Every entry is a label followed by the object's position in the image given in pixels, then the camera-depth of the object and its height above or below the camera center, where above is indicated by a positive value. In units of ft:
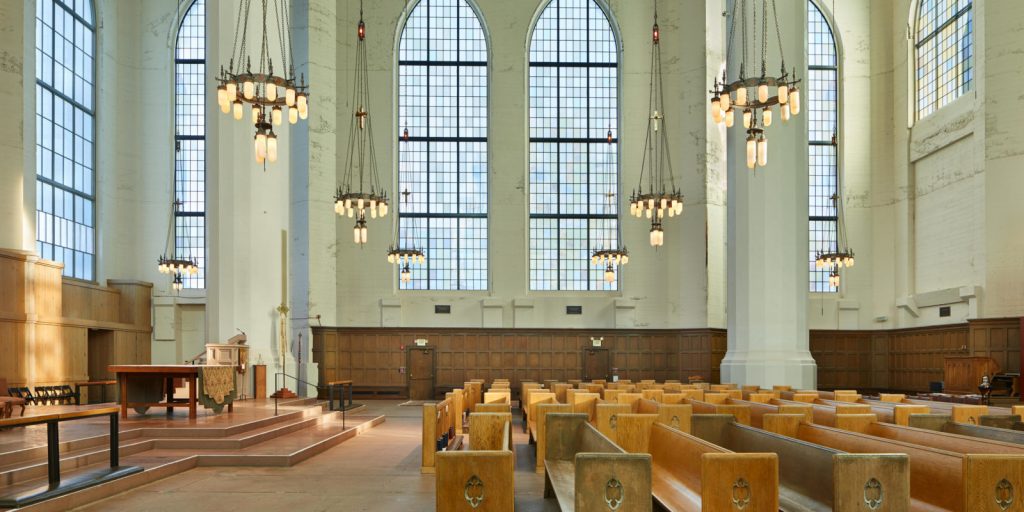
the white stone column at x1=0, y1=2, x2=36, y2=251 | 58.59 +10.34
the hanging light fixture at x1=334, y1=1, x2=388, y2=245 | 81.87 +12.96
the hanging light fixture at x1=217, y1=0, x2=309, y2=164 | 42.69 +9.24
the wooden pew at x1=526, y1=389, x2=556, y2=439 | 35.41 -4.89
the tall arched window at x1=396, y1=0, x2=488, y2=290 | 84.94 +13.62
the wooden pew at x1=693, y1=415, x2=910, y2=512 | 13.32 -3.38
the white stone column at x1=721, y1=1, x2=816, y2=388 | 56.80 +1.14
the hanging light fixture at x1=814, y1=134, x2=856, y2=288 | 77.61 +2.67
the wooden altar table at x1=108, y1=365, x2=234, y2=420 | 39.81 -4.47
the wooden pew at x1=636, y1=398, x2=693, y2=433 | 25.96 -4.00
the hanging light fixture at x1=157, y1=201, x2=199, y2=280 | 74.08 +1.29
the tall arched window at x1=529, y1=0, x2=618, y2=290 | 85.35 +13.83
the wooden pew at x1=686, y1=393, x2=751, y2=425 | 27.66 -4.10
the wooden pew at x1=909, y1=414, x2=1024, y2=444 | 20.17 -3.71
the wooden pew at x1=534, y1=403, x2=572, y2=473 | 25.94 -4.21
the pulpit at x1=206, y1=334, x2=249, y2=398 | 50.96 -4.57
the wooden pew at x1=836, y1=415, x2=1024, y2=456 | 16.70 -3.45
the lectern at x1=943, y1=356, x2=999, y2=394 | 63.46 -6.58
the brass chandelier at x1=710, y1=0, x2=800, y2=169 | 43.78 +9.36
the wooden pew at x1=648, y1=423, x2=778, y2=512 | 13.97 -3.21
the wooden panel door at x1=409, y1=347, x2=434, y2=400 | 82.02 -8.72
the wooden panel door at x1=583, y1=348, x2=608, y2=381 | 82.84 -7.38
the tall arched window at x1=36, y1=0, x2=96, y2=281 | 70.49 +12.45
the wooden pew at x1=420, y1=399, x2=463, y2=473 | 29.60 -5.28
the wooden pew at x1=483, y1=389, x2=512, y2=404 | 36.94 -4.97
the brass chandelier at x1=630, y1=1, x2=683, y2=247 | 83.12 +12.78
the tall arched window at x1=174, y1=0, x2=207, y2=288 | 83.10 +14.19
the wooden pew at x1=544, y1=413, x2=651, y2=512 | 13.28 -3.06
